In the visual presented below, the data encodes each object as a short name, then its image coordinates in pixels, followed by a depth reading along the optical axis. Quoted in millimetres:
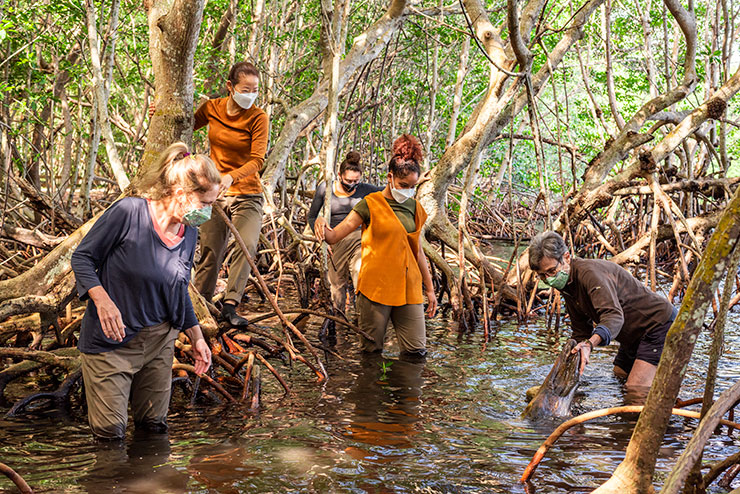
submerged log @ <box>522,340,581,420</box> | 4199
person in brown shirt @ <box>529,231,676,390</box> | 4371
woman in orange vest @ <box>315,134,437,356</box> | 5496
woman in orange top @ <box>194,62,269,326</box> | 5020
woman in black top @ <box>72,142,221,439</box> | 3113
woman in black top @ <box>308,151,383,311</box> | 7098
